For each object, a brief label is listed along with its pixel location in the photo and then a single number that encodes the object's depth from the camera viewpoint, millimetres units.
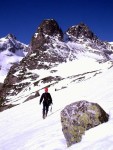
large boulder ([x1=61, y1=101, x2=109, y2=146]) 6495
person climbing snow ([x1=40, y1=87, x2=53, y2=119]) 13034
